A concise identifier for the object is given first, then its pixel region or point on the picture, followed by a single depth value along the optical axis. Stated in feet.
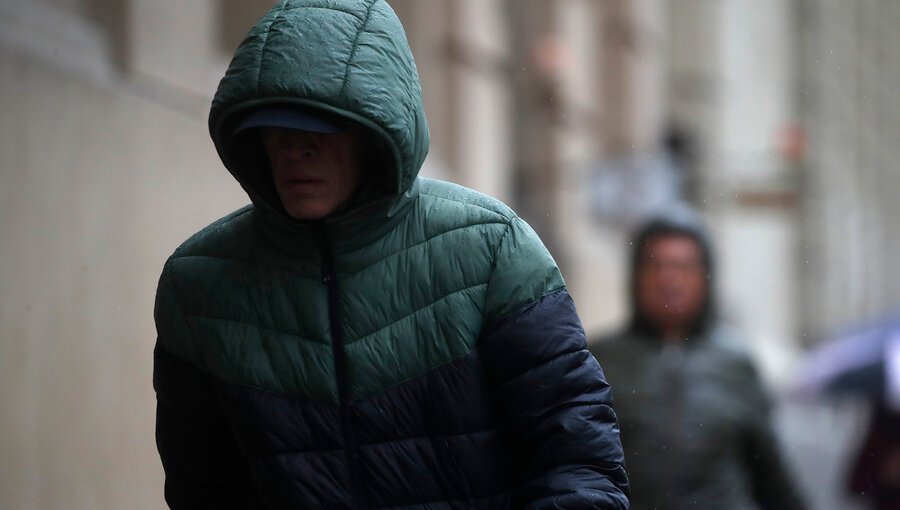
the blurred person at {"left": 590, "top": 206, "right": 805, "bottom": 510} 34.81
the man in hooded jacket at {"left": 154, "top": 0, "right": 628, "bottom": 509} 18.25
